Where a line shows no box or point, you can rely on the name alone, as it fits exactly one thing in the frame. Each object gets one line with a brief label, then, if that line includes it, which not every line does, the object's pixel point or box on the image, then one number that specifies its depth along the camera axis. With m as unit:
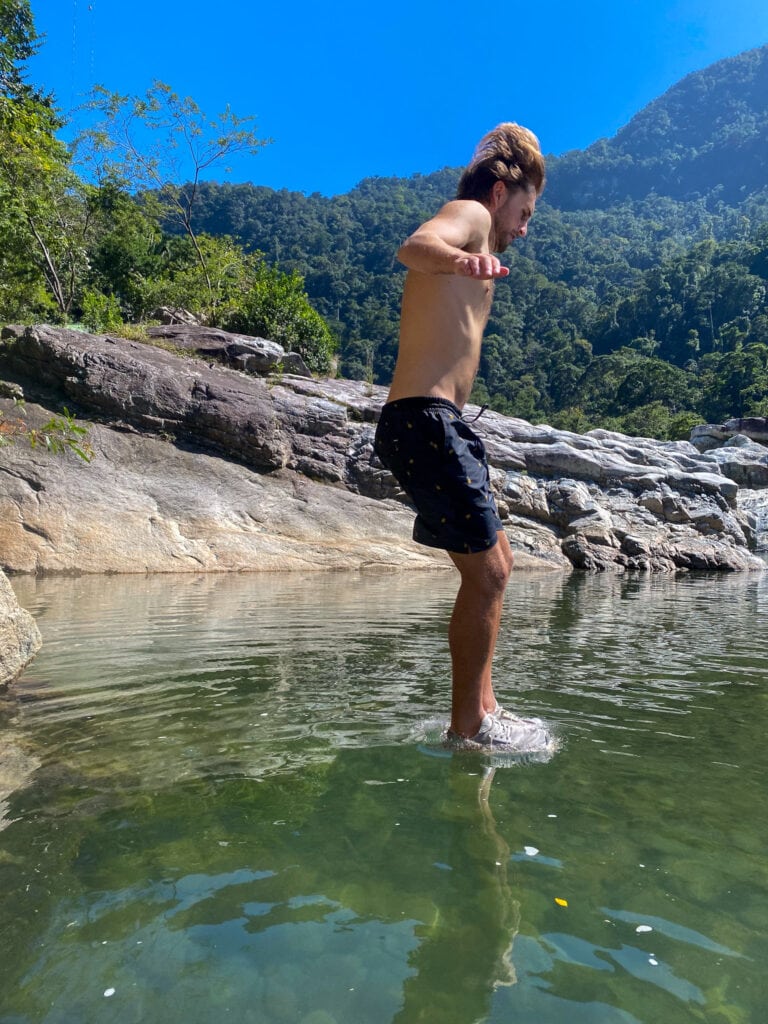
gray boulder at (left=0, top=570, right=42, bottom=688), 3.21
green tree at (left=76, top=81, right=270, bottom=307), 23.30
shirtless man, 2.52
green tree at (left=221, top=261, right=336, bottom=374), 19.48
